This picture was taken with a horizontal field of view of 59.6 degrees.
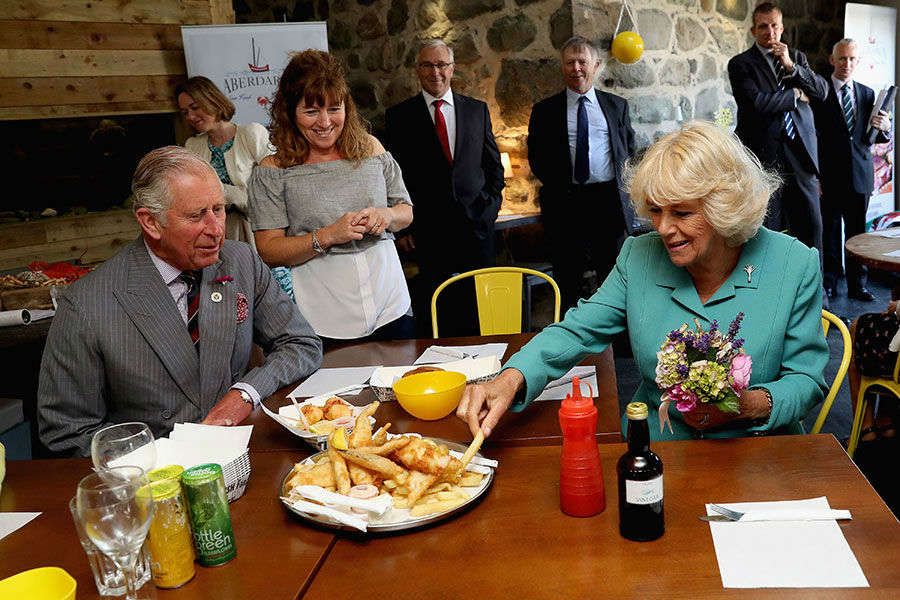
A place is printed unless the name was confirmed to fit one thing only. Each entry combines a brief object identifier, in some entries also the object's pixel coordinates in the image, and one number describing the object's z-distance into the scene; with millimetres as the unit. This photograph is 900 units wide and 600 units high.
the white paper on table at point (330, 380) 2016
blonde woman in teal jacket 1655
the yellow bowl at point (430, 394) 1734
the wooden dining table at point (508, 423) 1601
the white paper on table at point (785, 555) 1042
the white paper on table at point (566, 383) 1854
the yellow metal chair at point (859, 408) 2707
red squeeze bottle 1227
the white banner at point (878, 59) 6402
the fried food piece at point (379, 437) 1428
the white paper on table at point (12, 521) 1384
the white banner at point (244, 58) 4848
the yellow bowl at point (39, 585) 1029
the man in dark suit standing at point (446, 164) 4656
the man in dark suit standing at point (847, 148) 5773
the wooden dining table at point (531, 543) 1077
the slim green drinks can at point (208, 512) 1154
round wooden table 3514
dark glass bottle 1144
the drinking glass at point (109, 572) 1114
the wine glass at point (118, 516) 1048
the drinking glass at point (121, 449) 1319
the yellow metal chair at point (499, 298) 3000
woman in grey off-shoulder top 2656
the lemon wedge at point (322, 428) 1573
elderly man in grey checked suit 1857
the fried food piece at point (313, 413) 1649
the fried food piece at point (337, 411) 1646
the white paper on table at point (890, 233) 4090
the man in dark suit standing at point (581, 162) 4844
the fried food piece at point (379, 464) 1312
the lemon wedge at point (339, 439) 1361
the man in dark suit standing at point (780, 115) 5129
